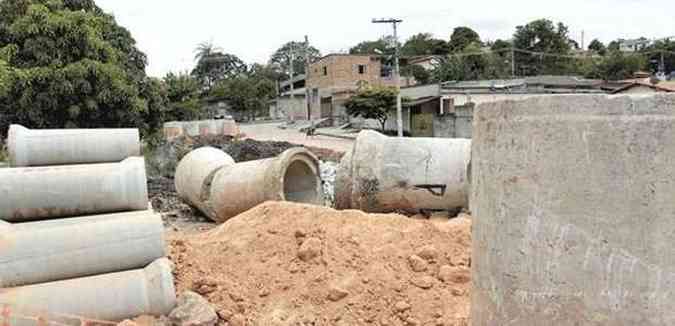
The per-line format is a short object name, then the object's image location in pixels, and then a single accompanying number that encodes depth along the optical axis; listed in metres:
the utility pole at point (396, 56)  28.94
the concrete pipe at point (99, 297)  4.32
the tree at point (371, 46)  72.19
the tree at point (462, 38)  61.34
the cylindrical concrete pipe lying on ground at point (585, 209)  2.16
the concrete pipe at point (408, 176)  8.22
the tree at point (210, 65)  72.06
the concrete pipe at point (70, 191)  4.92
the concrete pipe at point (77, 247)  4.50
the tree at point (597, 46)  69.25
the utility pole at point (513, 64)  49.49
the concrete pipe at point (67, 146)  5.55
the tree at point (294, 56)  78.00
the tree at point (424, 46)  62.47
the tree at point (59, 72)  14.82
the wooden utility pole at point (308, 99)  52.28
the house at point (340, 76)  49.25
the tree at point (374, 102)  34.38
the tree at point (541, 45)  52.44
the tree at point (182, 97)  33.78
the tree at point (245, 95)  55.66
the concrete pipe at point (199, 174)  10.98
